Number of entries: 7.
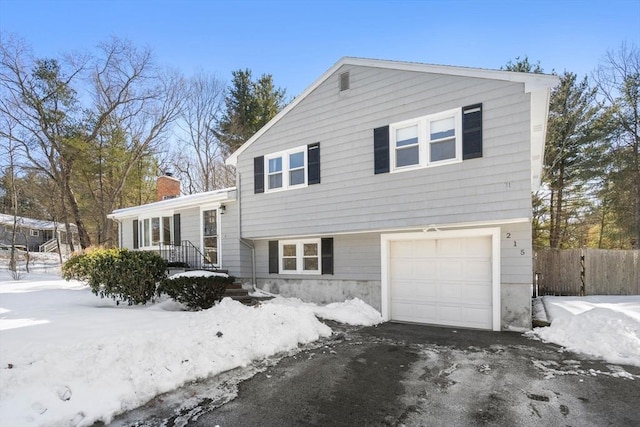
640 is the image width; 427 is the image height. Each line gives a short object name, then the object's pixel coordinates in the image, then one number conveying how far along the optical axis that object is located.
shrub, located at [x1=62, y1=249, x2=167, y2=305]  9.05
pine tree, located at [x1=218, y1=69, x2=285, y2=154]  24.69
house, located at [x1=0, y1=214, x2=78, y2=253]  31.75
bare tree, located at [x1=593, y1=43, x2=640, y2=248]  18.41
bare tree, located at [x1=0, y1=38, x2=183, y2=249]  21.78
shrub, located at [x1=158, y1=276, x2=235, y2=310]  9.32
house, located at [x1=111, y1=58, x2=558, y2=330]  8.05
